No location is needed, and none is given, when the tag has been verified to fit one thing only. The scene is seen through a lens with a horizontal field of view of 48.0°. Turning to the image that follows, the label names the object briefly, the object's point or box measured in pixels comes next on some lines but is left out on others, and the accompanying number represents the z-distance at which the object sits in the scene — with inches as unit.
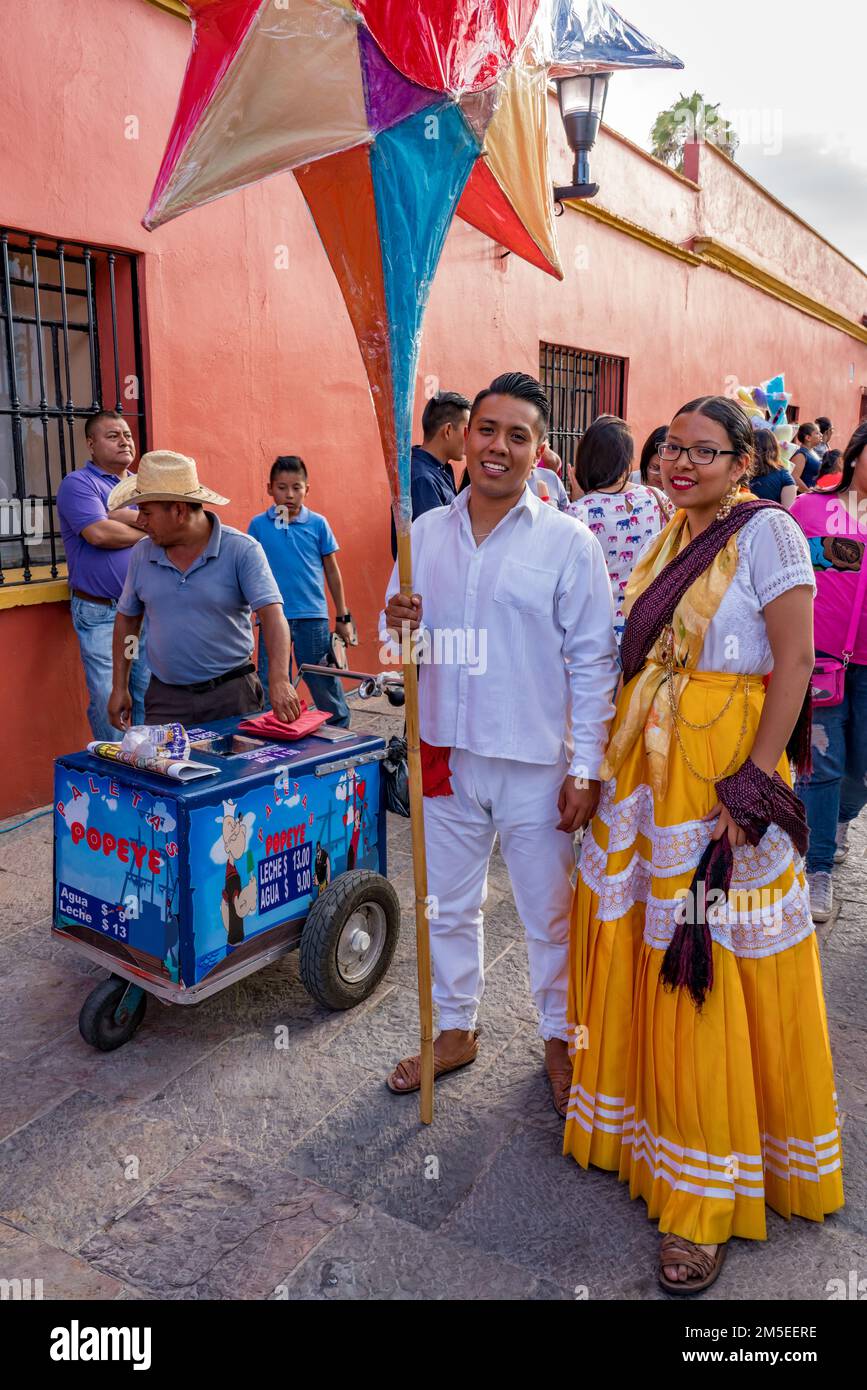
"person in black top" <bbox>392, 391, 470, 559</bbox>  175.2
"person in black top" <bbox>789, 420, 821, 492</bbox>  379.6
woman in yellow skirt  88.7
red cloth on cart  132.8
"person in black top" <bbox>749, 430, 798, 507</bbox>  256.1
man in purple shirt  191.6
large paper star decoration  87.0
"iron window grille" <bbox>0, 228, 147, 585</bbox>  203.6
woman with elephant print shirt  160.2
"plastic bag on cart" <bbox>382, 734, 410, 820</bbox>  135.3
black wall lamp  279.4
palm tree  1259.2
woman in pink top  146.2
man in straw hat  135.9
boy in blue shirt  215.6
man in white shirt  99.7
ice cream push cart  111.7
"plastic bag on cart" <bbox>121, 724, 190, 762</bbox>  117.0
